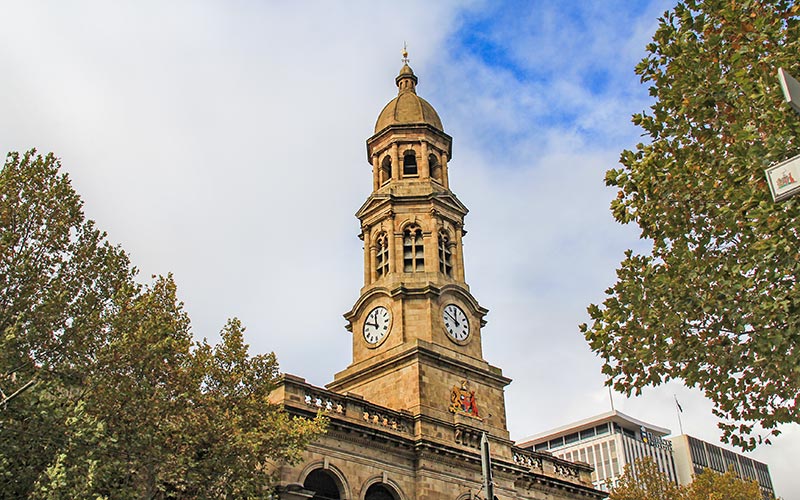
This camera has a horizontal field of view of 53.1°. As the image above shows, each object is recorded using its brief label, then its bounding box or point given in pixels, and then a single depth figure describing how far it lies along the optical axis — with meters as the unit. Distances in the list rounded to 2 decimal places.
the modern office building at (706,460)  119.12
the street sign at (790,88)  9.34
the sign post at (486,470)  16.86
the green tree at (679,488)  41.31
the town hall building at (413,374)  31.44
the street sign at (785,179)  10.02
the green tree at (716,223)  14.69
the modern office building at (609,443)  112.75
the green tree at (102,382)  17.84
